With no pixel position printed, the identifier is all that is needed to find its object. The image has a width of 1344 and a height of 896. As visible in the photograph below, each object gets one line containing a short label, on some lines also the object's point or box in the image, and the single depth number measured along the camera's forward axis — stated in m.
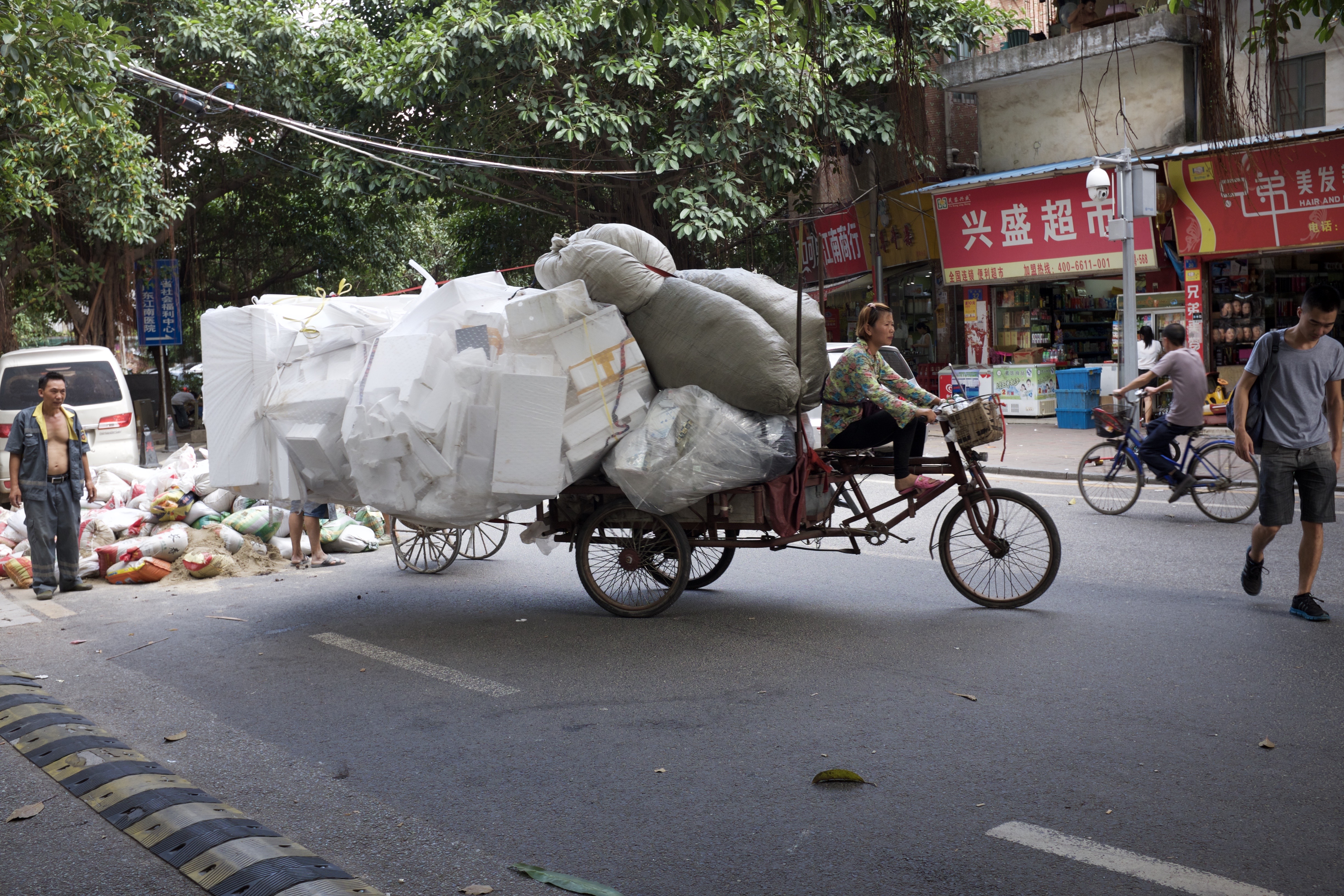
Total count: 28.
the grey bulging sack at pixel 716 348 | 6.04
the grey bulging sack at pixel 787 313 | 6.37
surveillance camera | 13.62
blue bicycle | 9.07
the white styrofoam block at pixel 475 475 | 5.97
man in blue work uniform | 8.02
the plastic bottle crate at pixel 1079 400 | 16.92
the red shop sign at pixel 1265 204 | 14.05
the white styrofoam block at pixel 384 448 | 5.93
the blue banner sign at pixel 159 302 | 22.02
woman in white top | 15.57
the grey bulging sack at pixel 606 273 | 6.06
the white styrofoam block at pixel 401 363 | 5.87
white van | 12.98
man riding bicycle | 9.38
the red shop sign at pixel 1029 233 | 16.80
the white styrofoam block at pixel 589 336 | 6.03
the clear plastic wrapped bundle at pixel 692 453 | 6.02
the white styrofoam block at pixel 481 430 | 5.93
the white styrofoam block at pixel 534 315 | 5.91
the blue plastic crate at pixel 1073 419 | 16.92
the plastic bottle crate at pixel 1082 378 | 16.91
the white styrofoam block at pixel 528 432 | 5.88
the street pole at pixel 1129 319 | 14.28
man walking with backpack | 5.89
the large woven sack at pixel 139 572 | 8.38
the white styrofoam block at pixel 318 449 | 6.26
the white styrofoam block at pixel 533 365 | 5.91
